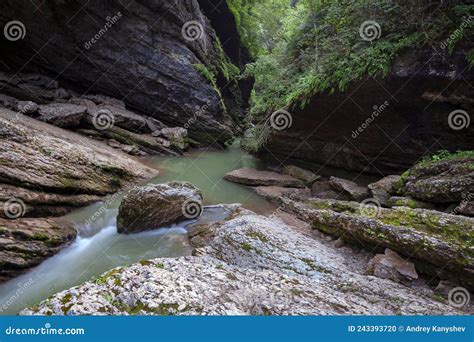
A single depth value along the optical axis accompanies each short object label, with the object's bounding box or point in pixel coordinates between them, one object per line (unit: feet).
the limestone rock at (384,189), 26.49
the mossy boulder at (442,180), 20.81
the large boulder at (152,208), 24.88
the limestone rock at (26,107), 41.91
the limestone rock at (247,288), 12.50
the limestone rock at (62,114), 42.96
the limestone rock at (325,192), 32.17
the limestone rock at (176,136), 57.36
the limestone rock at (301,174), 40.04
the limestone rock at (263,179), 40.01
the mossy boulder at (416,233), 15.35
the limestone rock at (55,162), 24.52
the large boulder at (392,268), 16.87
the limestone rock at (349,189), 29.27
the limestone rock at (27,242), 18.16
